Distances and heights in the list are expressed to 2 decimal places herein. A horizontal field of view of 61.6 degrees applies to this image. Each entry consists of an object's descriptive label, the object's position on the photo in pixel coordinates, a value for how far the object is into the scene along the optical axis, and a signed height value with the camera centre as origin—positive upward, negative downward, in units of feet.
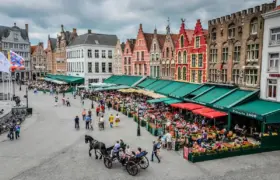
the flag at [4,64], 85.51 +5.60
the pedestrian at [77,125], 66.59 -12.96
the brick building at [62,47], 195.11 +27.99
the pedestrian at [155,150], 44.24 -13.13
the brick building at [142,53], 125.70 +14.98
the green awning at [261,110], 52.04 -6.83
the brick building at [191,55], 85.46 +10.07
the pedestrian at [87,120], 66.63 -11.35
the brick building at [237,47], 63.98 +10.40
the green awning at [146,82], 114.74 -0.97
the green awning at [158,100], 81.75 -6.84
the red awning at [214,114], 60.39 -8.59
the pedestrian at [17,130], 57.62 -12.41
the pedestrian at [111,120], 68.45 -11.59
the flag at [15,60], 95.74 +7.75
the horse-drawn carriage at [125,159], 38.45 -13.53
